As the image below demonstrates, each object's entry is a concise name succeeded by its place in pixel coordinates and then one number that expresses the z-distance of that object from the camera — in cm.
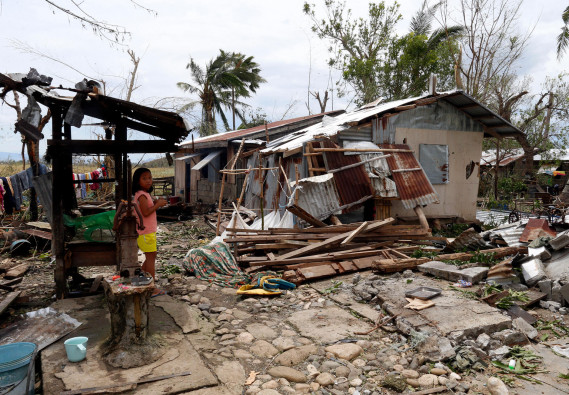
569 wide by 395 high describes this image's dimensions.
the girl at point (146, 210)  523
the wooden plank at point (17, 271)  691
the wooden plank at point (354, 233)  775
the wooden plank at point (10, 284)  588
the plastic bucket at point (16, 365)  329
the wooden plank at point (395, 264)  688
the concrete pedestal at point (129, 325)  368
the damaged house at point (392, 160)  963
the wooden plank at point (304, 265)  718
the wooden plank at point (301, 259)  736
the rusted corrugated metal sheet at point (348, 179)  962
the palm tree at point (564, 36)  1680
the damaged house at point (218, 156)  1630
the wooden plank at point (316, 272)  683
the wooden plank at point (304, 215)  836
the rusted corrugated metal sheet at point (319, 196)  906
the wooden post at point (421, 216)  977
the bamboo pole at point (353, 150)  954
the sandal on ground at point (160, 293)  569
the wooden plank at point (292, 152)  1009
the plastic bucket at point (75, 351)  363
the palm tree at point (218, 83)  2764
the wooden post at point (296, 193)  894
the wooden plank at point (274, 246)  786
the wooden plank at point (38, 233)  904
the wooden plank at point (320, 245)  758
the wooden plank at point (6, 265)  701
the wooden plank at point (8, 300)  483
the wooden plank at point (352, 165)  962
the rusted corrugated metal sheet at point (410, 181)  1008
